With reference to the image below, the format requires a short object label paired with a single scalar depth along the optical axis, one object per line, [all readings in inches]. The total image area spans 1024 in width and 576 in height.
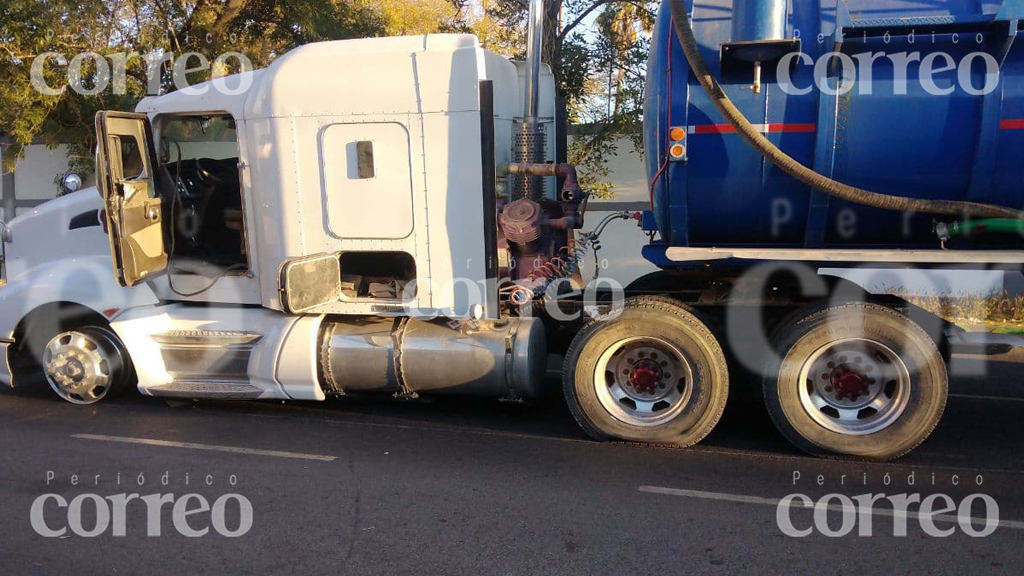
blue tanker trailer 196.4
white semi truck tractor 223.5
